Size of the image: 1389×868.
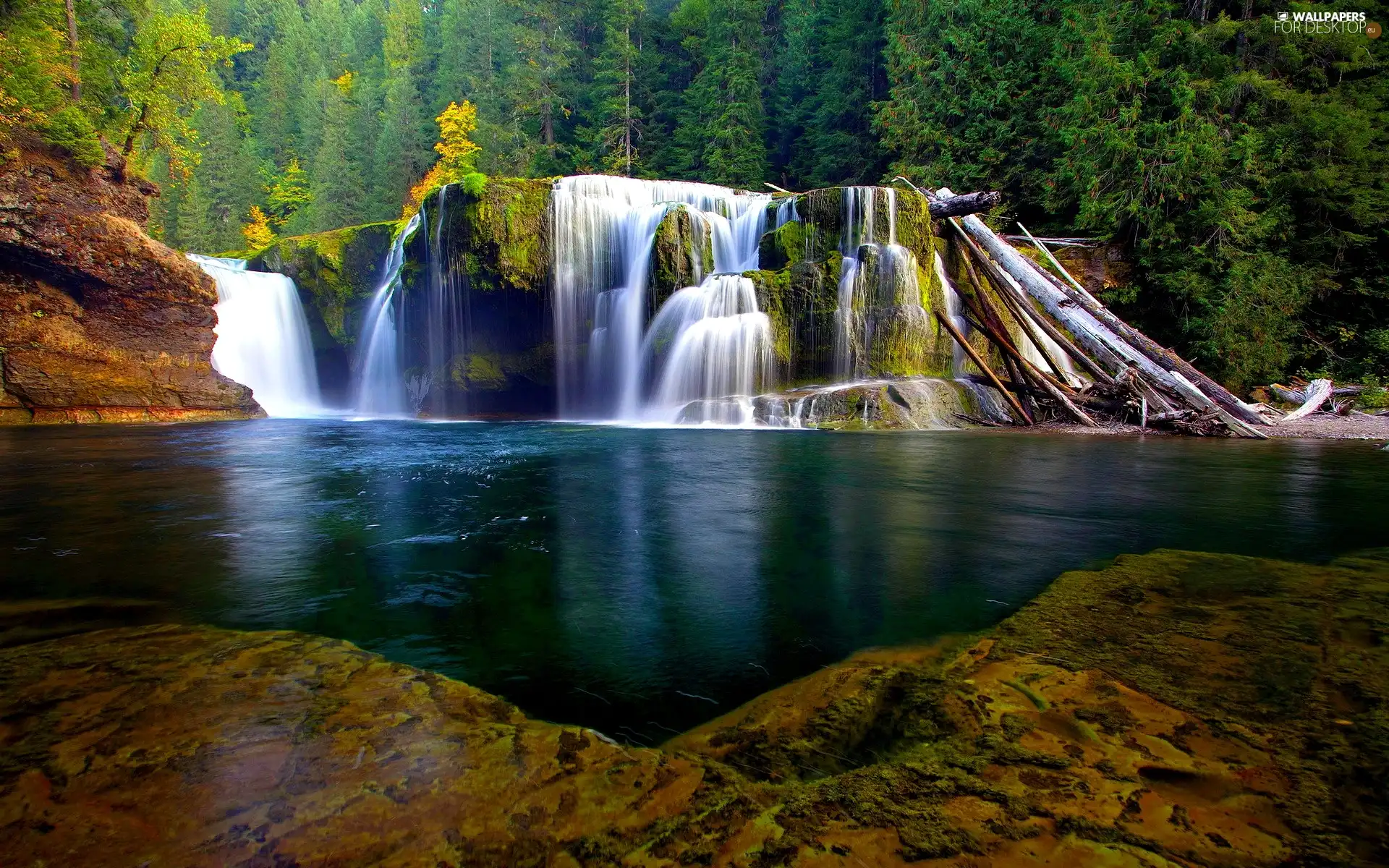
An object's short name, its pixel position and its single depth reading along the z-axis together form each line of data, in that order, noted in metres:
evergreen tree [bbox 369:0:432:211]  36.62
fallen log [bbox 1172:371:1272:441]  9.93
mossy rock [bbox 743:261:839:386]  13.56
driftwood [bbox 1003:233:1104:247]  16.44
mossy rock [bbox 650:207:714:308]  15.43
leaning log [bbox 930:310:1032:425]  12.12
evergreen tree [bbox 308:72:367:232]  38.41
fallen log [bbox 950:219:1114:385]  12.09
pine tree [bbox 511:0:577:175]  30.55
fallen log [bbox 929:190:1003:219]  13.42
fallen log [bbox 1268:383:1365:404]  12.55
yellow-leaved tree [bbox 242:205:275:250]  42.31
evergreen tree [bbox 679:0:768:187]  27.14
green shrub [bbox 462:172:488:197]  16.62
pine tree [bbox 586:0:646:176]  29.02
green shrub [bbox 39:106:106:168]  14.51
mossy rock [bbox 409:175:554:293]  16.70
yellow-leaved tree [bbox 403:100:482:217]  34.25
